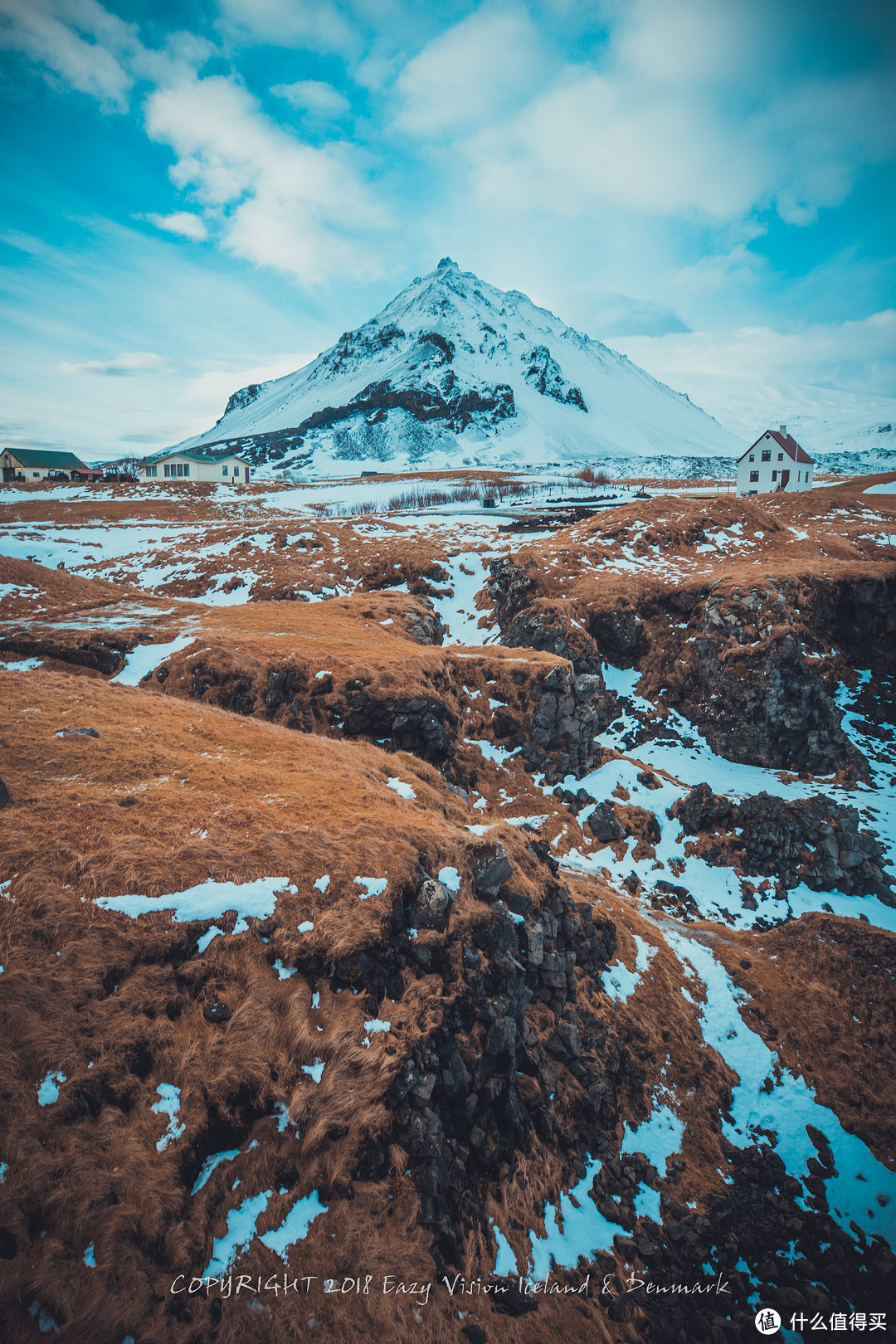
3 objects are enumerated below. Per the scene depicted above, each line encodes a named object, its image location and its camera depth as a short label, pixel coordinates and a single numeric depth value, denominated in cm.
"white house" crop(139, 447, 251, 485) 11475
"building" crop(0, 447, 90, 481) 11319
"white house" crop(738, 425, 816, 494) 7750
